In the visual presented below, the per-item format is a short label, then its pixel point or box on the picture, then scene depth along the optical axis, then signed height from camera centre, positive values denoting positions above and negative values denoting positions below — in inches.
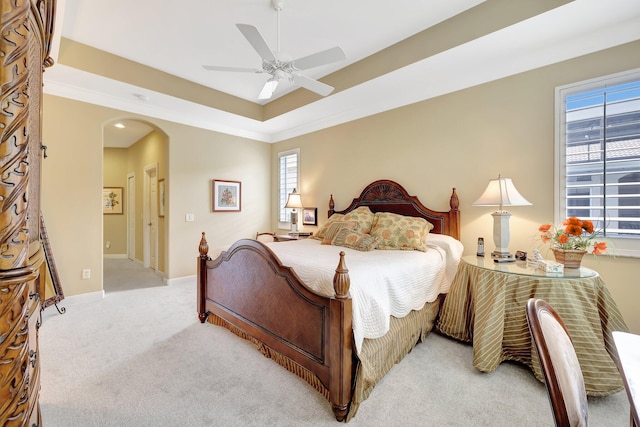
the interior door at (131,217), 262.2 -5.9
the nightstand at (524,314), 72.7 -29.8
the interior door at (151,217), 208.5 -4.3
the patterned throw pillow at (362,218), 136.3 -3.6
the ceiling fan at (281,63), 82.9 +49.3
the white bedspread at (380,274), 72.7 -19.4
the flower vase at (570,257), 82.5 -13.8
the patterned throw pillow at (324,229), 147.2 -9.4
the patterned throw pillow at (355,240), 115.3 -12.6
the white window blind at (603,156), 90.0 +18.3
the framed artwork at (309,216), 192.2 -3.6
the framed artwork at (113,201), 277.3 +10.3
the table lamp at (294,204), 189.5 +4.3
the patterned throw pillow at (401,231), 114.3 -8.9
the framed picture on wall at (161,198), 191.5 +9.4
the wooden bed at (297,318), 66.1 -32.9
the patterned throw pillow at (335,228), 133.7 -8.3
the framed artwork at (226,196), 193.0 +11.0
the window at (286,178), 207.9 +25.4
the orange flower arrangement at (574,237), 81.0 -8.2
